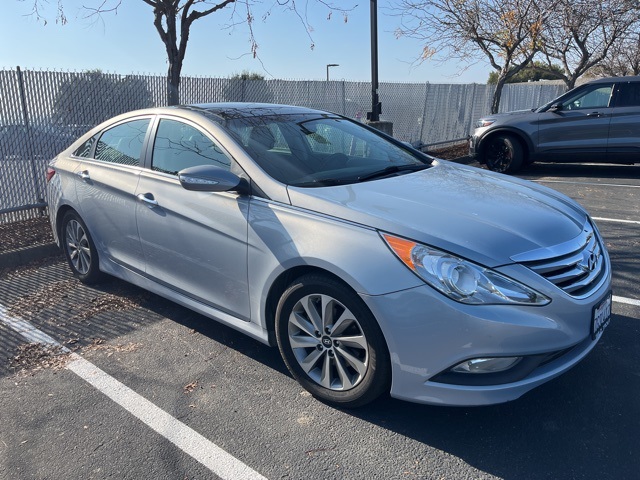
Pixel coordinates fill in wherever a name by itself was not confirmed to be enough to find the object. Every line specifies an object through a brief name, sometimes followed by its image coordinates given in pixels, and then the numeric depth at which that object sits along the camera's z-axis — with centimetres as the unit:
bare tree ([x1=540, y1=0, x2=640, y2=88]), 1516
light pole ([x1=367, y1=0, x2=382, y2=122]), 1084
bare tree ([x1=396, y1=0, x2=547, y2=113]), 1389
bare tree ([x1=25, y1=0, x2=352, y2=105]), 718
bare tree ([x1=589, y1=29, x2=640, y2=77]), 1947
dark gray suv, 1018
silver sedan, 255
